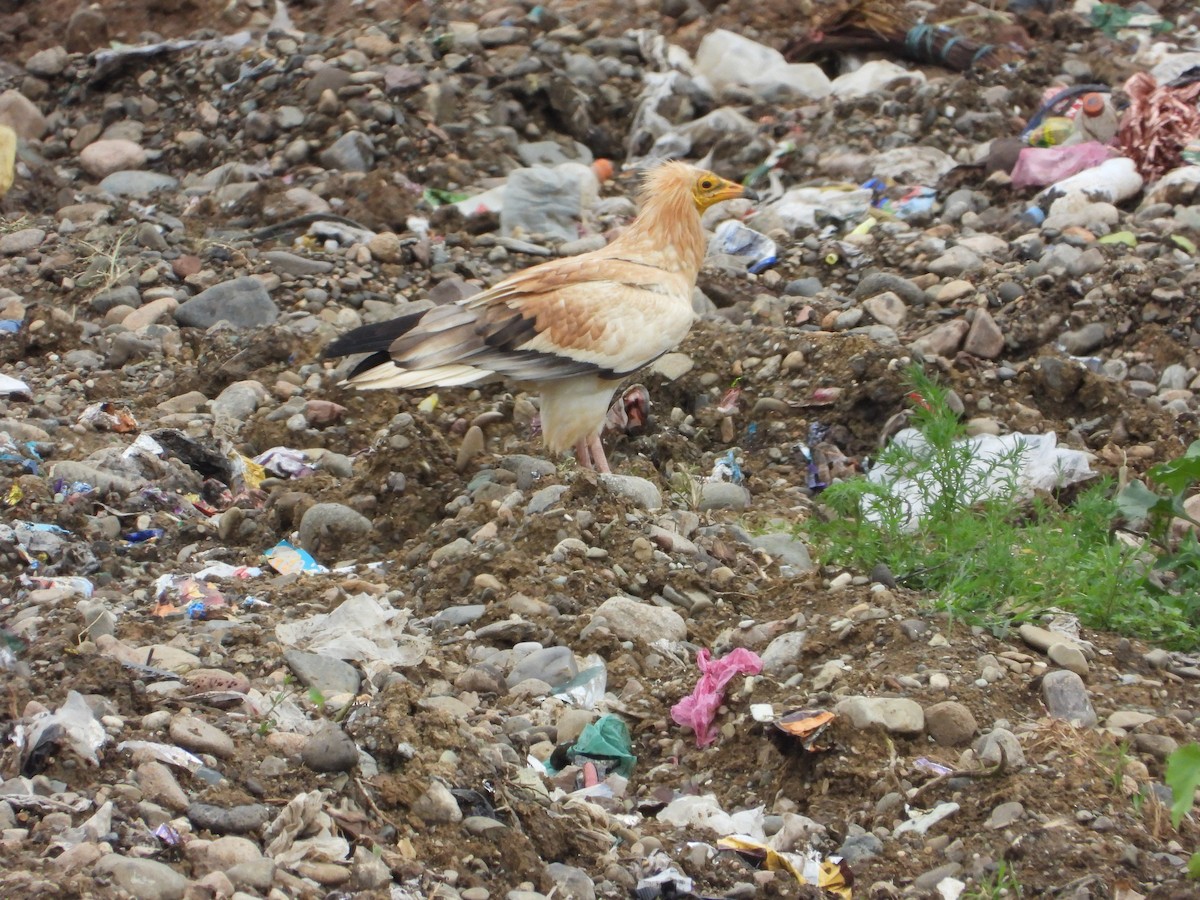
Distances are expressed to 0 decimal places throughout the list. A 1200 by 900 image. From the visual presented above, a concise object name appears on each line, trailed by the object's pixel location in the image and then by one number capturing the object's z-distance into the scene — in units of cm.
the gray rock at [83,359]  1531
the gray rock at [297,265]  1708
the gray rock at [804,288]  1675
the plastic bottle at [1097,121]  1891
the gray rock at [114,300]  1662
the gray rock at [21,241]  1802
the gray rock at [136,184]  2062
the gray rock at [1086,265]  1540
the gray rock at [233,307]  1625
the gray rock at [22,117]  2233
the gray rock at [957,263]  1628
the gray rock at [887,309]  1560
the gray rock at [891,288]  1603
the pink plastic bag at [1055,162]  1831
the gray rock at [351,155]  2047
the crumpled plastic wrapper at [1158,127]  1792
